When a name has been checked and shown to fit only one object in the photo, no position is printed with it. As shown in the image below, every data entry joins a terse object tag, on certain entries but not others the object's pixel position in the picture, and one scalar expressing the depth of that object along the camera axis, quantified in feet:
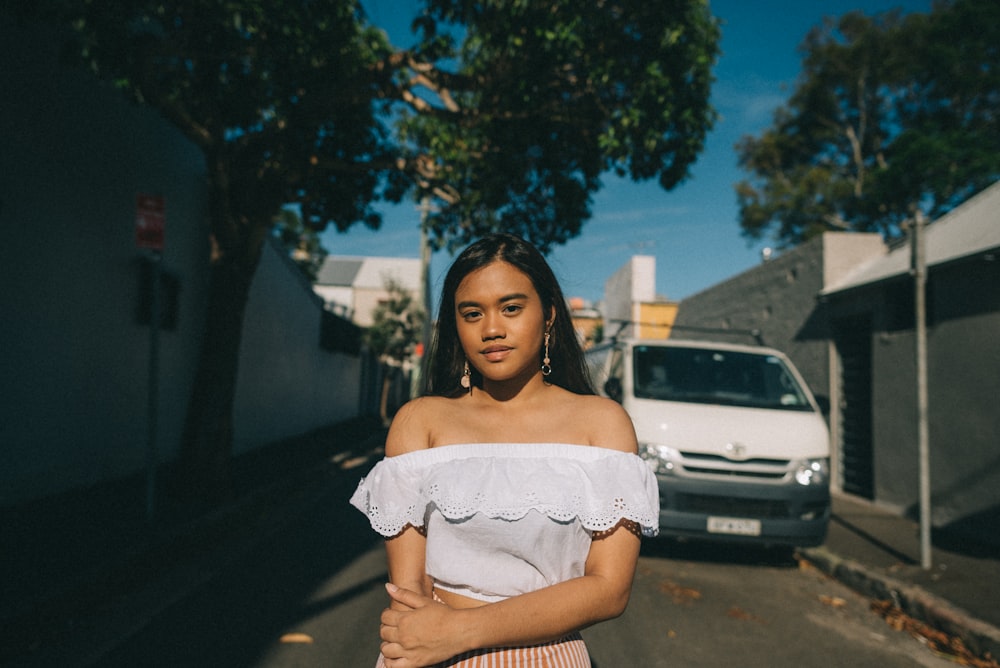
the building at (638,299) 81.05
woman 4.45
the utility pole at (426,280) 79.82
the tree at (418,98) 22.18
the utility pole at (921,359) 18.90
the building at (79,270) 21.20
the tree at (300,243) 87.04
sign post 19.69
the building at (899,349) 23.47
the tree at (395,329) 94.68
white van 18.69
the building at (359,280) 151.64
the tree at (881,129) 61.46
